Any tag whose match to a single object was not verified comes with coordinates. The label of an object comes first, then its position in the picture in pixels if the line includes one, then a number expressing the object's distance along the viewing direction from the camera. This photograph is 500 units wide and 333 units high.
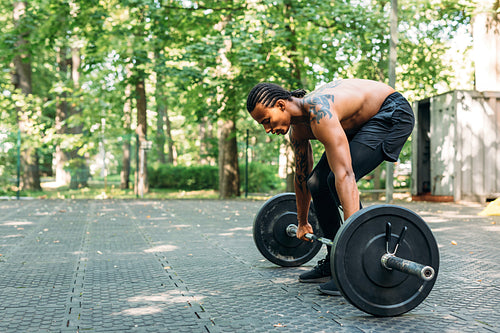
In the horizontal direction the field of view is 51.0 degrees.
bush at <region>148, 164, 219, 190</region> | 23.18
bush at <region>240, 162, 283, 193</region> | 20.58
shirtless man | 3.30
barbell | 2.99
